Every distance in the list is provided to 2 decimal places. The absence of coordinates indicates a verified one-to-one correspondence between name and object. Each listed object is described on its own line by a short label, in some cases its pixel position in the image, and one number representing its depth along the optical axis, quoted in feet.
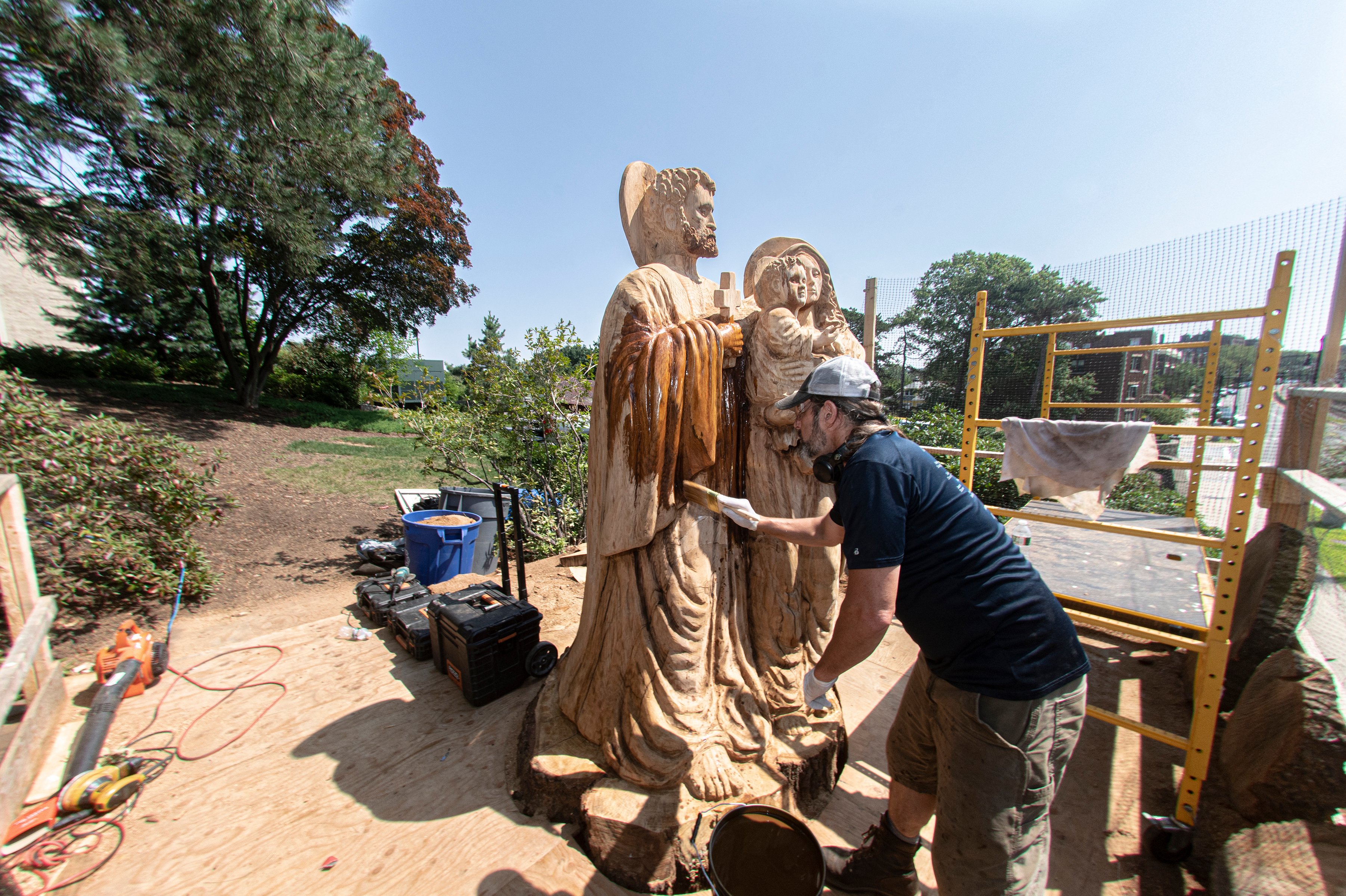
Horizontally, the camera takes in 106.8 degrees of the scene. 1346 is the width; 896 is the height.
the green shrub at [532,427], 22.86
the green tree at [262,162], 29.71
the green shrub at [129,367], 55.77
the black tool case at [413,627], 13.08
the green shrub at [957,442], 24.41
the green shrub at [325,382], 70.13
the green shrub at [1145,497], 18.30
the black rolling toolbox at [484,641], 10.84
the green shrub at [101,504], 14.01
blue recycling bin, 18.80
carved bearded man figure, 7.34
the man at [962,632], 5.02
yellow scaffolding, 7.29
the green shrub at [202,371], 63.93
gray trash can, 22.76
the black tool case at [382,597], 14.78
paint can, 6.19
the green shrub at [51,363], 48.67
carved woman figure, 8.33
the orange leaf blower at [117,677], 9.25
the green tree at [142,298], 30.17
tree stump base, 6.72
